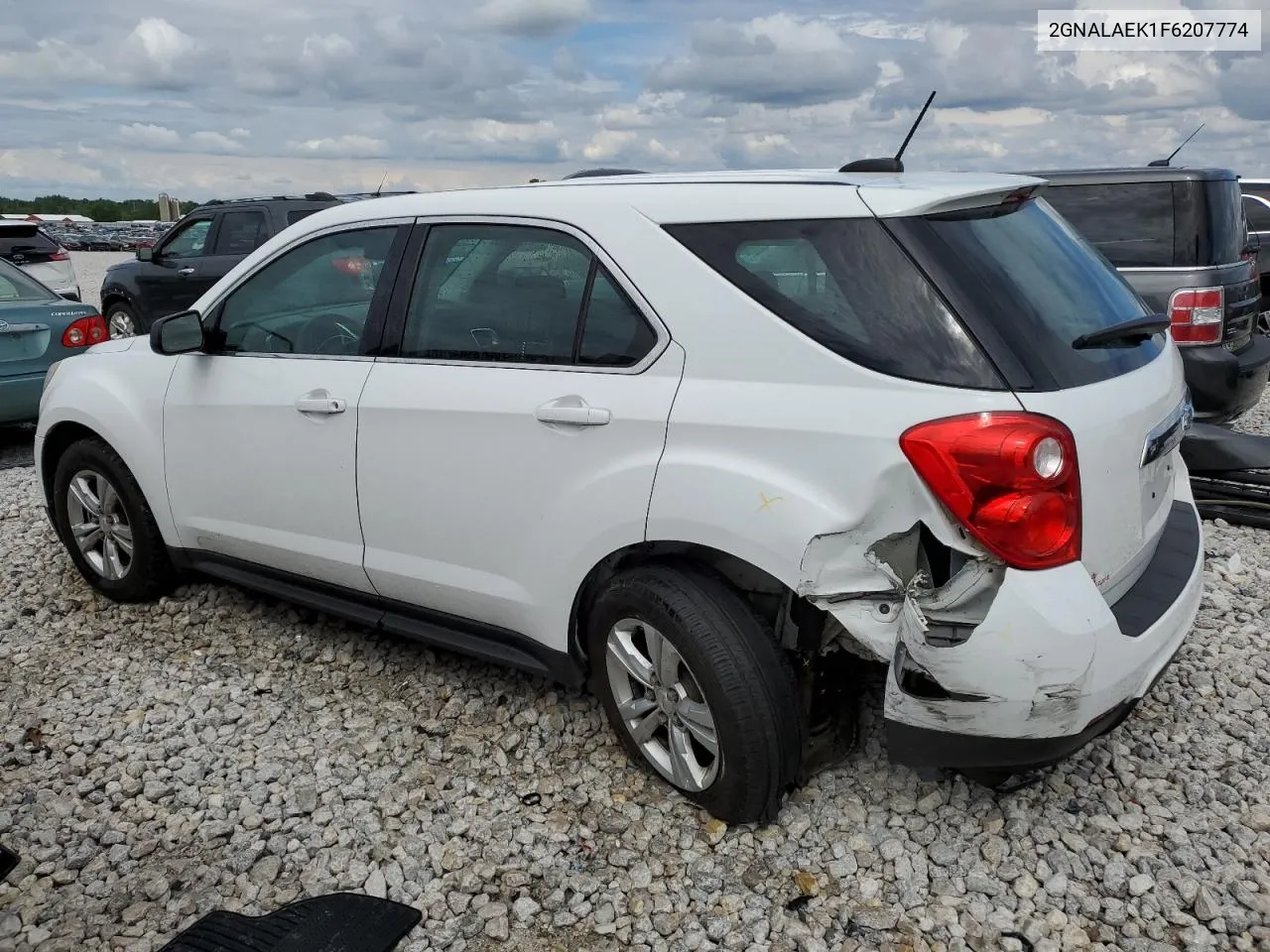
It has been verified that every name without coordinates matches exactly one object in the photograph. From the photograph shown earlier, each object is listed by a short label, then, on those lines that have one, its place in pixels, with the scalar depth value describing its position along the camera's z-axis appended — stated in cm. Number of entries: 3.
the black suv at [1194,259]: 646
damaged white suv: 261
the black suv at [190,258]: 1136
